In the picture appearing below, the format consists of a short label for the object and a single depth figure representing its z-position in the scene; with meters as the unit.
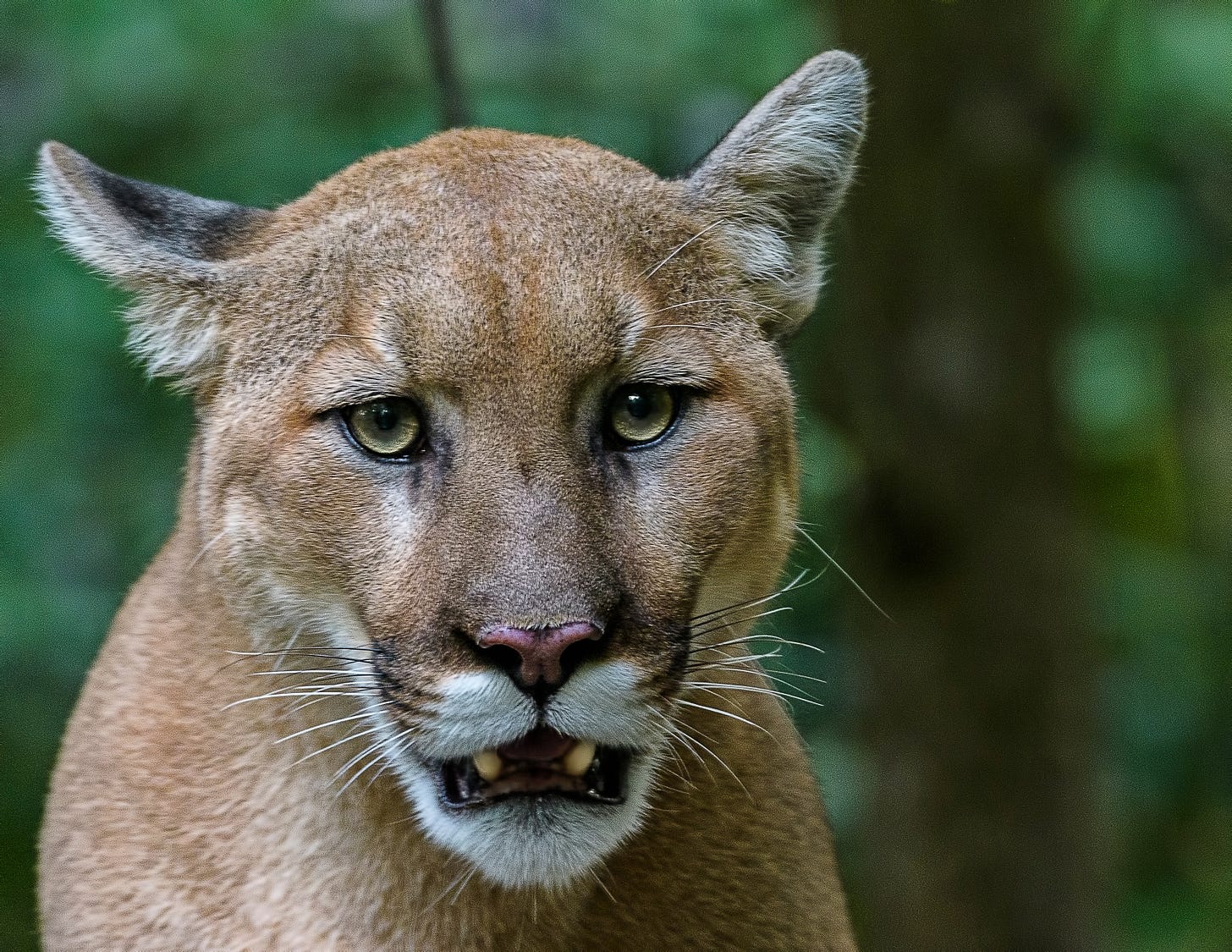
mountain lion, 7.34
